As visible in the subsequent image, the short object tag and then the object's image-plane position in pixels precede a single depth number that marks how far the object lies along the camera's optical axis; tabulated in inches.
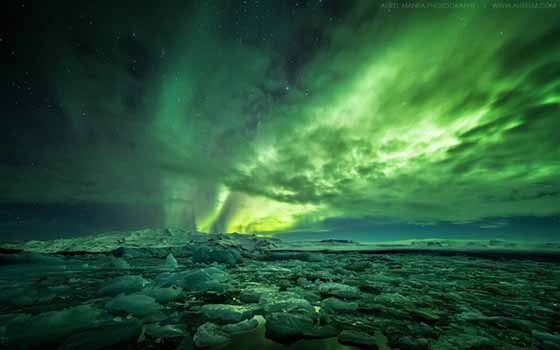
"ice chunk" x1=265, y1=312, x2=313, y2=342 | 99.5
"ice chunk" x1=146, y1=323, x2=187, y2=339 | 96.6
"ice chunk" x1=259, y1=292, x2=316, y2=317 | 132.8
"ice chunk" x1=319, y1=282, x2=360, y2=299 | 179.2
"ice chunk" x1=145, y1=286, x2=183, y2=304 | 160.4
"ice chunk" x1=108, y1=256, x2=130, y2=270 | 401.6
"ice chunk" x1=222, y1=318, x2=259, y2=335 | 105.2
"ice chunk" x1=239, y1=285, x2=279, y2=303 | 165.0
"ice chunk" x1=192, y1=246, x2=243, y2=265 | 544.8
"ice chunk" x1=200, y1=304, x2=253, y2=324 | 123.2
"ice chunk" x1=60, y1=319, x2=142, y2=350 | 87.4
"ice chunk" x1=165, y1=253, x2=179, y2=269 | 421.4
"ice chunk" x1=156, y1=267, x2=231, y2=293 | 201.3
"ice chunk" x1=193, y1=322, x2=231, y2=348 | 91.1
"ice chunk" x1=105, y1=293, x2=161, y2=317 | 132.5
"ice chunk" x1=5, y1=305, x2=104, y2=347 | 93.9
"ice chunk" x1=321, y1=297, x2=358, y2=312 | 141.6
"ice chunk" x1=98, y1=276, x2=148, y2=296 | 179.3
